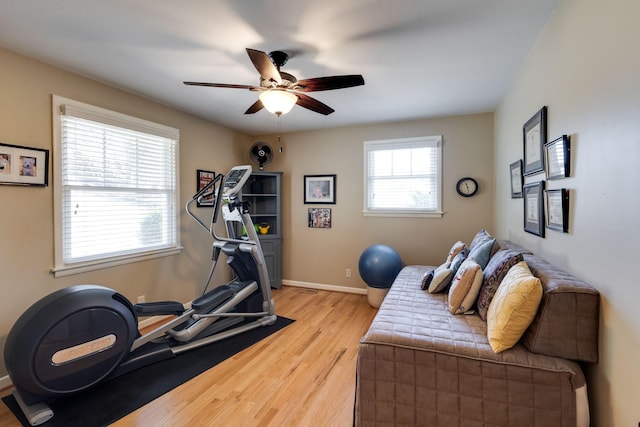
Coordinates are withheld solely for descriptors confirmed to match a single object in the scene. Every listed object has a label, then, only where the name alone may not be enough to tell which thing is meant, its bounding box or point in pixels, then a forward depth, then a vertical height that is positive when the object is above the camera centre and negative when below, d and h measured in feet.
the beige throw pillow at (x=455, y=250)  9.61 -1.31
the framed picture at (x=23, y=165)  7.13 +1.19
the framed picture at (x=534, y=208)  6.33 +0.07
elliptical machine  5.95 -3.04
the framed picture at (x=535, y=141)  6.17 +1.60
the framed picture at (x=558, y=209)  5.17 +0.03
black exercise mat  6.08 -4.19
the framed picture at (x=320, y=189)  14.57 +1.14
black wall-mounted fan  15.20 +3.10
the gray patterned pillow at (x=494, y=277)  6.02 -1.39
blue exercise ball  11.74 -2.20
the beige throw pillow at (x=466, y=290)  6.59 -1.79
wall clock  12.20 +1.02
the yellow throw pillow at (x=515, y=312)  4.81 -1.69
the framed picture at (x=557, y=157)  5.11 +0.99
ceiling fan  6.40 +2.98
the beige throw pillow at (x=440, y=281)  8.14 -1.94
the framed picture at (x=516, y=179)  8.07 +0.93
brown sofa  4.44 -2.60
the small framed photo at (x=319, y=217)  14.73 -0.30
